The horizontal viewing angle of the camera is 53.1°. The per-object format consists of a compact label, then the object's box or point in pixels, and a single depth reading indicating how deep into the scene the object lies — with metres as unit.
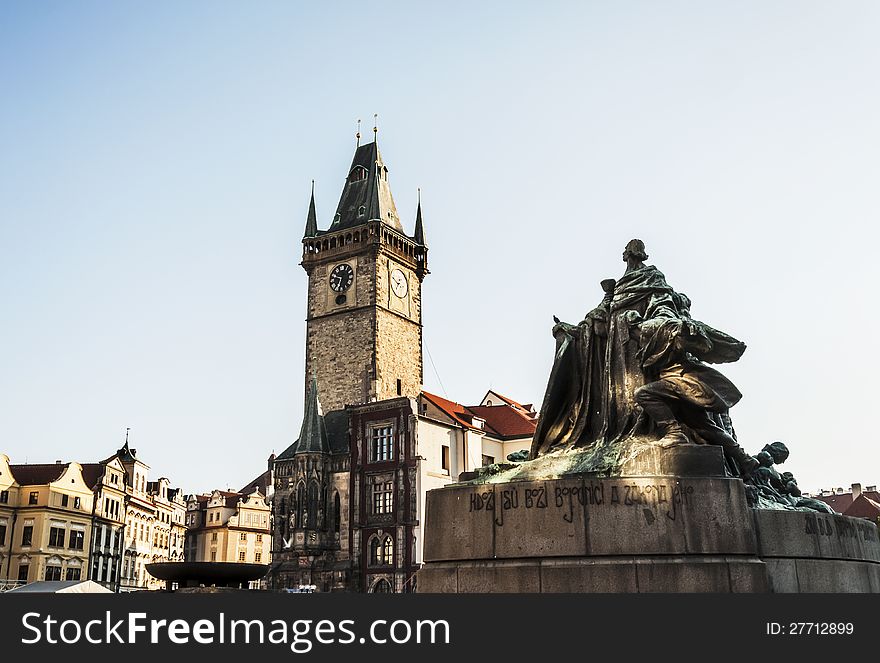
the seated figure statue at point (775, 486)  10.94
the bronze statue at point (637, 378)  10.81
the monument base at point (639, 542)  9.52
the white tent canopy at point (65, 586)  20.77
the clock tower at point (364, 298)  67.06
